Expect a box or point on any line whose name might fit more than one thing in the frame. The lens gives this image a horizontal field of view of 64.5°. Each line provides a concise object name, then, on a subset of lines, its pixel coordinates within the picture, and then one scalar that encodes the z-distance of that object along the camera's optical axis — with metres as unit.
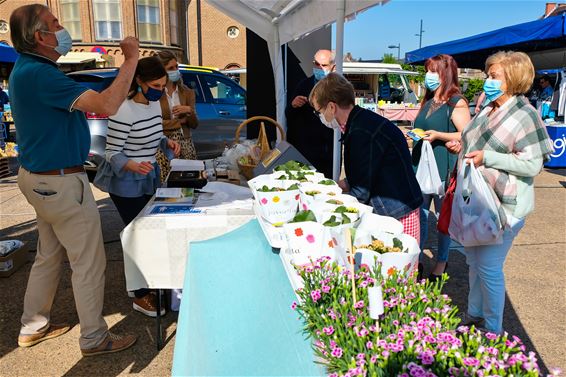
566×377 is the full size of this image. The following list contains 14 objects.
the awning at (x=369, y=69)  18.43
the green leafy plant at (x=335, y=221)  1.41
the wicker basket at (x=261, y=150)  3.05
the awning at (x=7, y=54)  7.58
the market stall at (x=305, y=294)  0.91
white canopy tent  2.67
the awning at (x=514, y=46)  6.74
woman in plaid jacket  2.06
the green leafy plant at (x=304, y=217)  1.59
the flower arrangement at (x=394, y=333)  0.83
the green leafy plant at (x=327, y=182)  2.00
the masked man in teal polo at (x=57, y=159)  1.96
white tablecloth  2.12
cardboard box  3.43
